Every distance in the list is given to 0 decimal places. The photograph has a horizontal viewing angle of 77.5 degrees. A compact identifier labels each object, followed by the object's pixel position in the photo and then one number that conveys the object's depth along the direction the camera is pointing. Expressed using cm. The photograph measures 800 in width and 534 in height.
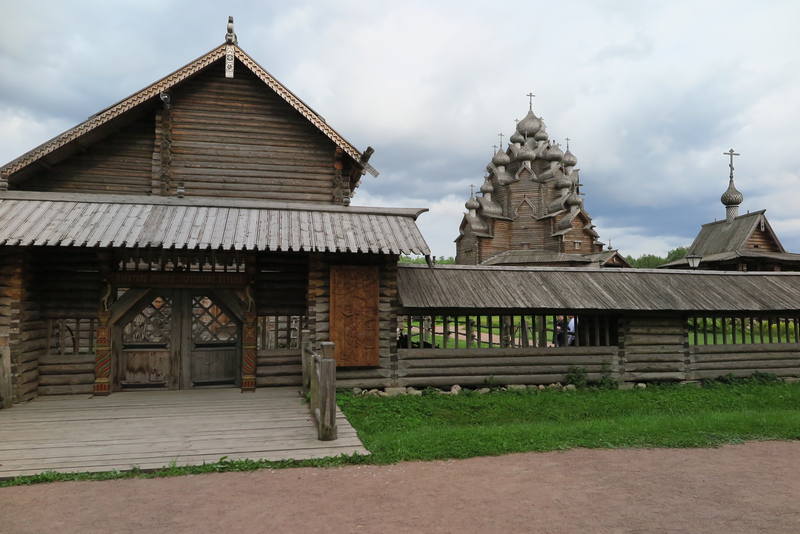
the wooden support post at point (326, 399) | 759
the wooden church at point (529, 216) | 4456
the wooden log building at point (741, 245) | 3212
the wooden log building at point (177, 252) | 1022
